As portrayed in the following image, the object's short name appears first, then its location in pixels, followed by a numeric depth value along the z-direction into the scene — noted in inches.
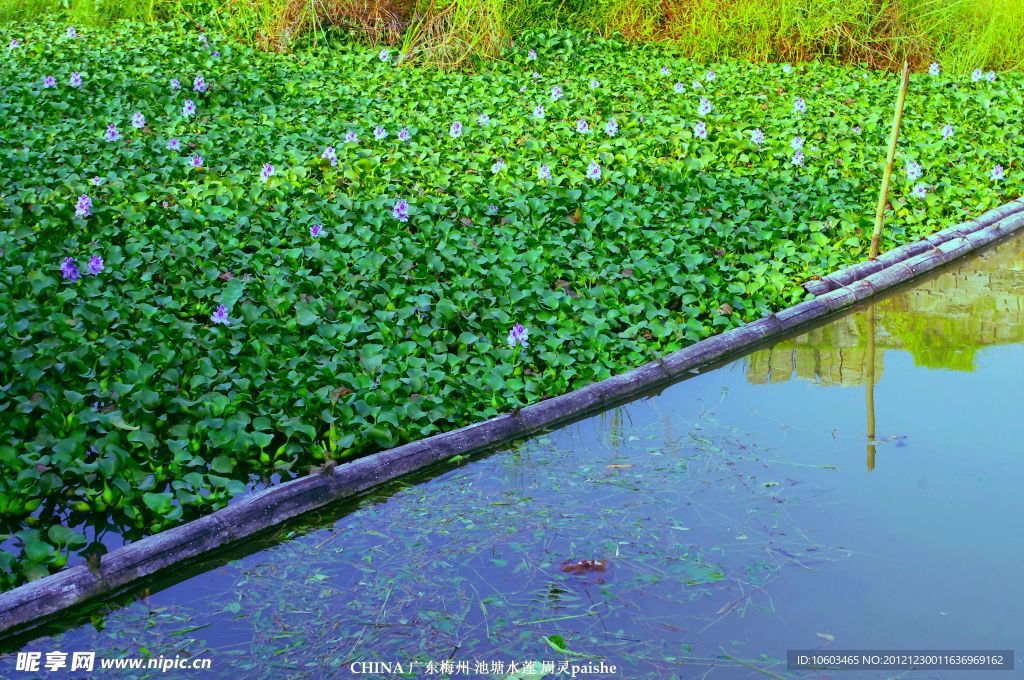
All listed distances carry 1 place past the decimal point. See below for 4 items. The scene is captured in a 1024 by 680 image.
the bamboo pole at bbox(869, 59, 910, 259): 235.2
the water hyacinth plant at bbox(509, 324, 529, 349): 178.1
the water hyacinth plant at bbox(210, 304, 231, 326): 175.0
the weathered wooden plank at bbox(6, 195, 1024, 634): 120.3
